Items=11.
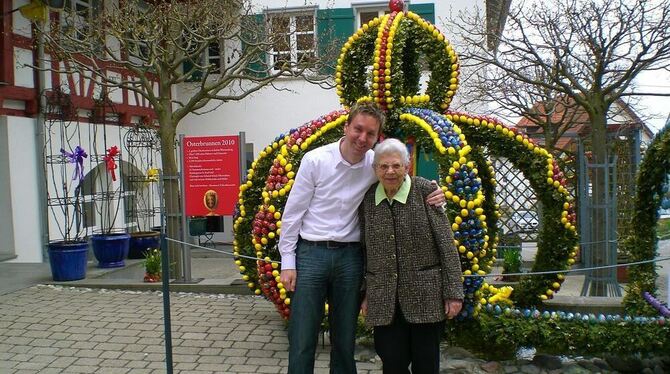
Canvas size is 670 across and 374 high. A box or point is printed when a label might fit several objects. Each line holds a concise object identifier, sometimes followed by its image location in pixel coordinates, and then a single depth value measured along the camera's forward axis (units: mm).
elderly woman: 3090
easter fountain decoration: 4719
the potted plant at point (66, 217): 8500
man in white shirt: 3221
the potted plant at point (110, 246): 9742
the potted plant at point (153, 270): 8477
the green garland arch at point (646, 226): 4586
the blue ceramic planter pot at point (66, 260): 8461
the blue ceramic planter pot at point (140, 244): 11023
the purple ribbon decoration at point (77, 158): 9516
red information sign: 7934
